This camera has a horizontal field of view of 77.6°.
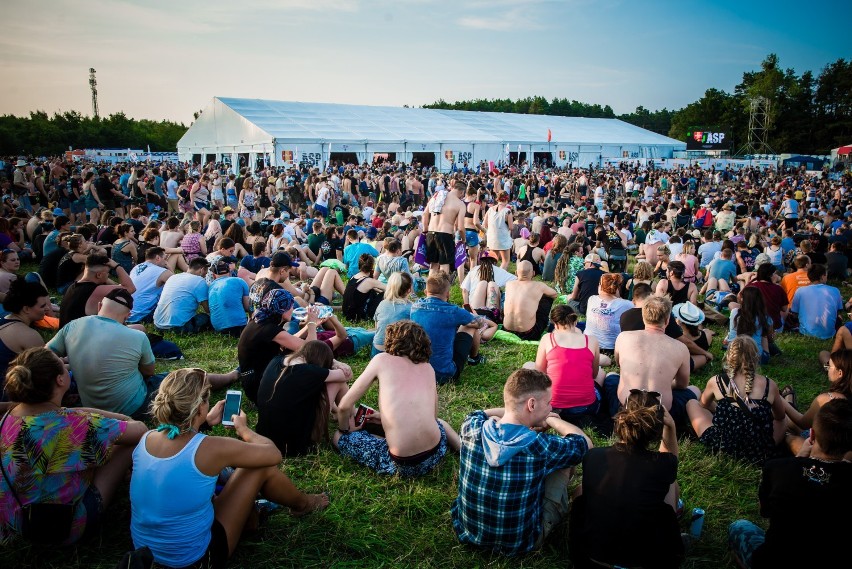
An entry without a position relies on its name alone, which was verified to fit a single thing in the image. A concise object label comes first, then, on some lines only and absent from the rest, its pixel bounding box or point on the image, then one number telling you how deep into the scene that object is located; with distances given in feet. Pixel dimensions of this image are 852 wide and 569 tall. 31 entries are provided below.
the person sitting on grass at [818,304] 21.65
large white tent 90.17
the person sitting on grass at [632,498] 7.97
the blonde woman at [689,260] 27.63
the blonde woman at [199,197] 51.13
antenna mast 262.47
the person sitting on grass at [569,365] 13.57
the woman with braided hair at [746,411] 11.87
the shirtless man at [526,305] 20.67
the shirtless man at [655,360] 13.07
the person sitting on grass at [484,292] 22.86
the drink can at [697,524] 9.87
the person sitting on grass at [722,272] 27.22
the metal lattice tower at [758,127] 202.39
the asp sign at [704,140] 169.68
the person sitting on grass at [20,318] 12.11
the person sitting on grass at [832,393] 11.87
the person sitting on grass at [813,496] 7.64
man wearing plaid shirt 8.64
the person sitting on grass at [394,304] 17.21
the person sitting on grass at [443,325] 16.12
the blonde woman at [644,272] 22.33
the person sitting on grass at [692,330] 17.43
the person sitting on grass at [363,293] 22.39
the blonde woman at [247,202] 51.44
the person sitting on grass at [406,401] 10.87
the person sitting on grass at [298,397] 11.41
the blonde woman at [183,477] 7.82
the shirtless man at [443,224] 28.55
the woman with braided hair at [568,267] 29.09
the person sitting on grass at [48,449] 8.35
